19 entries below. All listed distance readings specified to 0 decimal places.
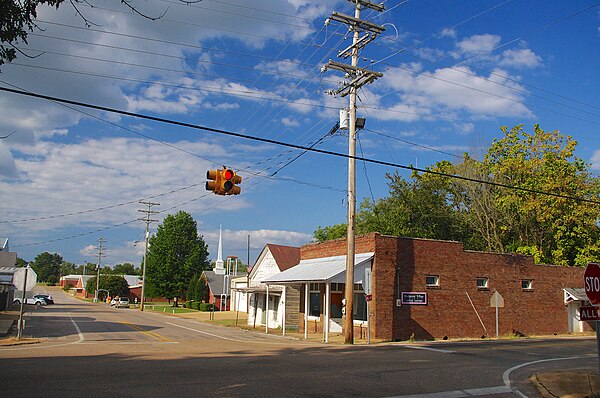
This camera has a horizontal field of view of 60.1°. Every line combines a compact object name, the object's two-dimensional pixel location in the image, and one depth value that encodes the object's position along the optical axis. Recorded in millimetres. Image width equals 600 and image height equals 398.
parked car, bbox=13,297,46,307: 68875
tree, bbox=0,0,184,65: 9531
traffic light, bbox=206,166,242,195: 15172
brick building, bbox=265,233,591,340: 25656
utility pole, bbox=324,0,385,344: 23188
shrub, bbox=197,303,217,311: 64250
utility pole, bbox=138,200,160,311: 63675
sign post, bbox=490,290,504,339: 28234
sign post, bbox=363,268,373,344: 23359
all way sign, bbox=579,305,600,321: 9299
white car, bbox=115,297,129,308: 74875
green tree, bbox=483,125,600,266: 37312
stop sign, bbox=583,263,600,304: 9322
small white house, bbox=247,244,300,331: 33438
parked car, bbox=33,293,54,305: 70875
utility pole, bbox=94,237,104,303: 96669
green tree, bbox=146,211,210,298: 76500
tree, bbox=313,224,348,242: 65438
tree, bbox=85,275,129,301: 95375
